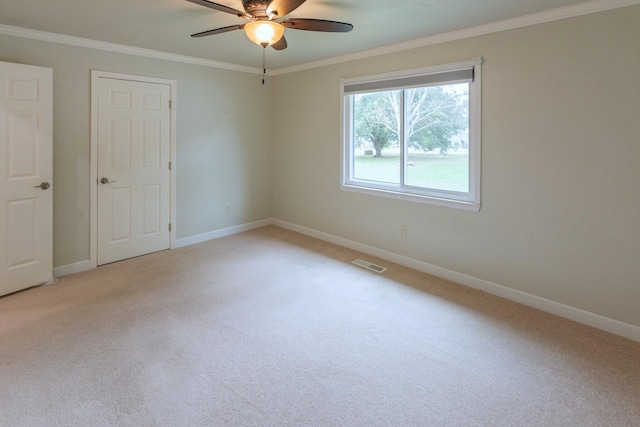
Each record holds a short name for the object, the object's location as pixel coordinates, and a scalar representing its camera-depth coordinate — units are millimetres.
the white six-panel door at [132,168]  3861
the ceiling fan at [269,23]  2214
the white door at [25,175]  3049
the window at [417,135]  3363
